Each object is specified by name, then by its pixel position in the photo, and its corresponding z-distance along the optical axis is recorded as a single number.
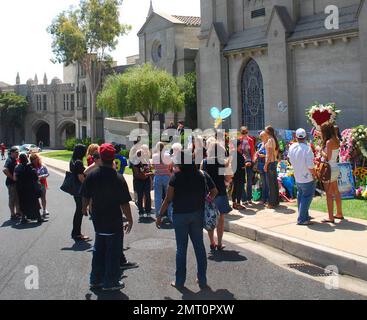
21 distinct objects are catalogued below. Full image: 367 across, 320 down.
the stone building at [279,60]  21.06
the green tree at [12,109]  68.50
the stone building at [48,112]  67.19
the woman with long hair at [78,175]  8.75
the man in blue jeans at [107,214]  6.12
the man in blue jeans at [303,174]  8.94
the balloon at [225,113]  14.08
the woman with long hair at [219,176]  7.71
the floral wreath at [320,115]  13.78
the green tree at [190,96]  33.28
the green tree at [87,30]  43.69
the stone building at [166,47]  35.47
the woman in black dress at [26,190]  10.88
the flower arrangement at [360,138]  12.16
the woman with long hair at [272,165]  10.71
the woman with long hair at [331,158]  9.00
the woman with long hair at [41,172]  11.39
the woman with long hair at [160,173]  10.14
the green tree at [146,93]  31.05
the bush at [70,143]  51.24
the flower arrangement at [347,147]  12.35
